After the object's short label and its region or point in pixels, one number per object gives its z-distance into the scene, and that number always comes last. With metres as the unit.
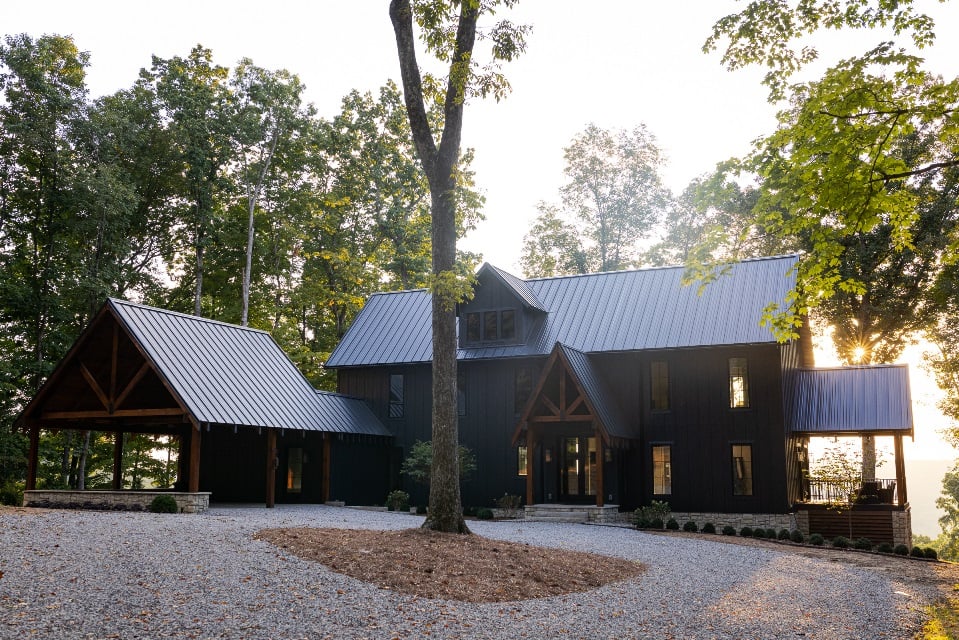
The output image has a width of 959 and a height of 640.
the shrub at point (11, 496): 19.95
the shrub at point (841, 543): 19.86
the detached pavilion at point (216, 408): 19.23
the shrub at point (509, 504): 23.95
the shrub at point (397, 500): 24.05
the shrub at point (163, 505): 17.52
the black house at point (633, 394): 22.84
